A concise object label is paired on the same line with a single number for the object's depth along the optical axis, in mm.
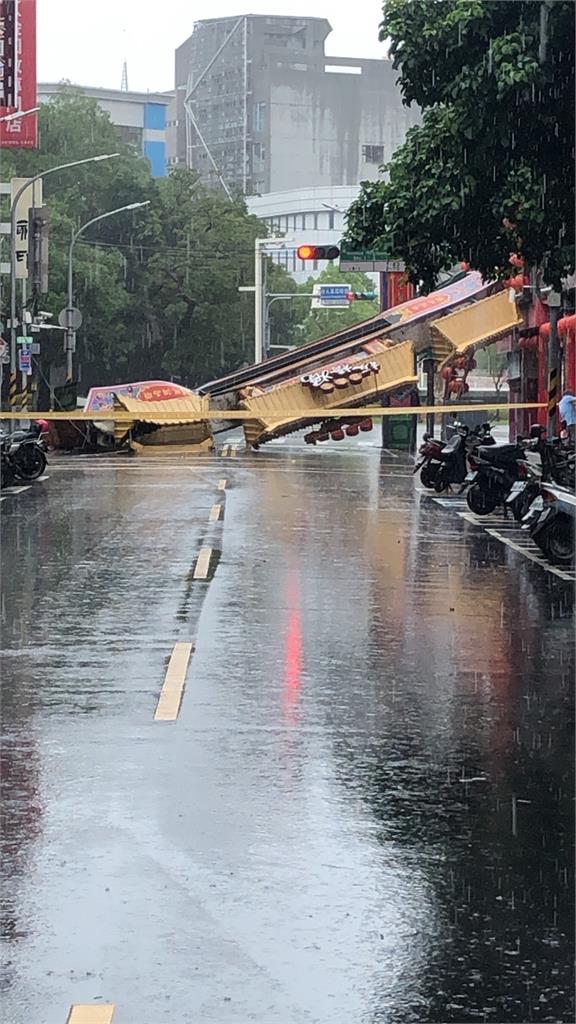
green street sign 39594
